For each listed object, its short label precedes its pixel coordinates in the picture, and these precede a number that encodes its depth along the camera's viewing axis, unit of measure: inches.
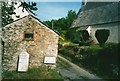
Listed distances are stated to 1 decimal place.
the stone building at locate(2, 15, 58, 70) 304.0
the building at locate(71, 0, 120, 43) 566.8
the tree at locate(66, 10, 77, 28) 868.9
